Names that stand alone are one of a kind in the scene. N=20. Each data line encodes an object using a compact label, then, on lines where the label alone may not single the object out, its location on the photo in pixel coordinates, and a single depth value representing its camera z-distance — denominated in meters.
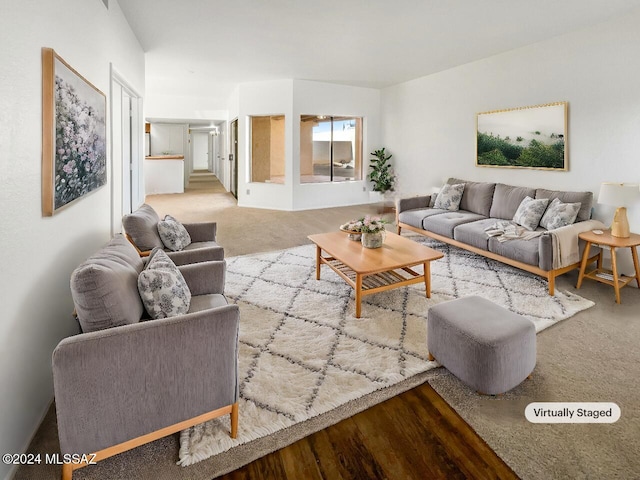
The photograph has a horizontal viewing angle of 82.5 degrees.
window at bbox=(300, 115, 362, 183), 8.04
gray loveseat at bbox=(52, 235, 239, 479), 1.37
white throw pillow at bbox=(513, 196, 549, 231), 4.09
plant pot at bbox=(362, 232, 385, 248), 3.52
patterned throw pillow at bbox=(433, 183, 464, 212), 5.29
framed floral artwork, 1.87
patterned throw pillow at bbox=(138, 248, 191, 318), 1.83
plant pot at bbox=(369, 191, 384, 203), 8.45
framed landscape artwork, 4.43
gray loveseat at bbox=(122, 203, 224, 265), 2.91
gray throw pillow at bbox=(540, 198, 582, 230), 3.80
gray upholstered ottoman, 1.91
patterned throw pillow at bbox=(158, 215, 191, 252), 3.23
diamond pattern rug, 1.88
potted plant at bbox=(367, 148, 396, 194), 7.94
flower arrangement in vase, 3.51
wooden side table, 3.25
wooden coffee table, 3.03
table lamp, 3.29
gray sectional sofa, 3.37
